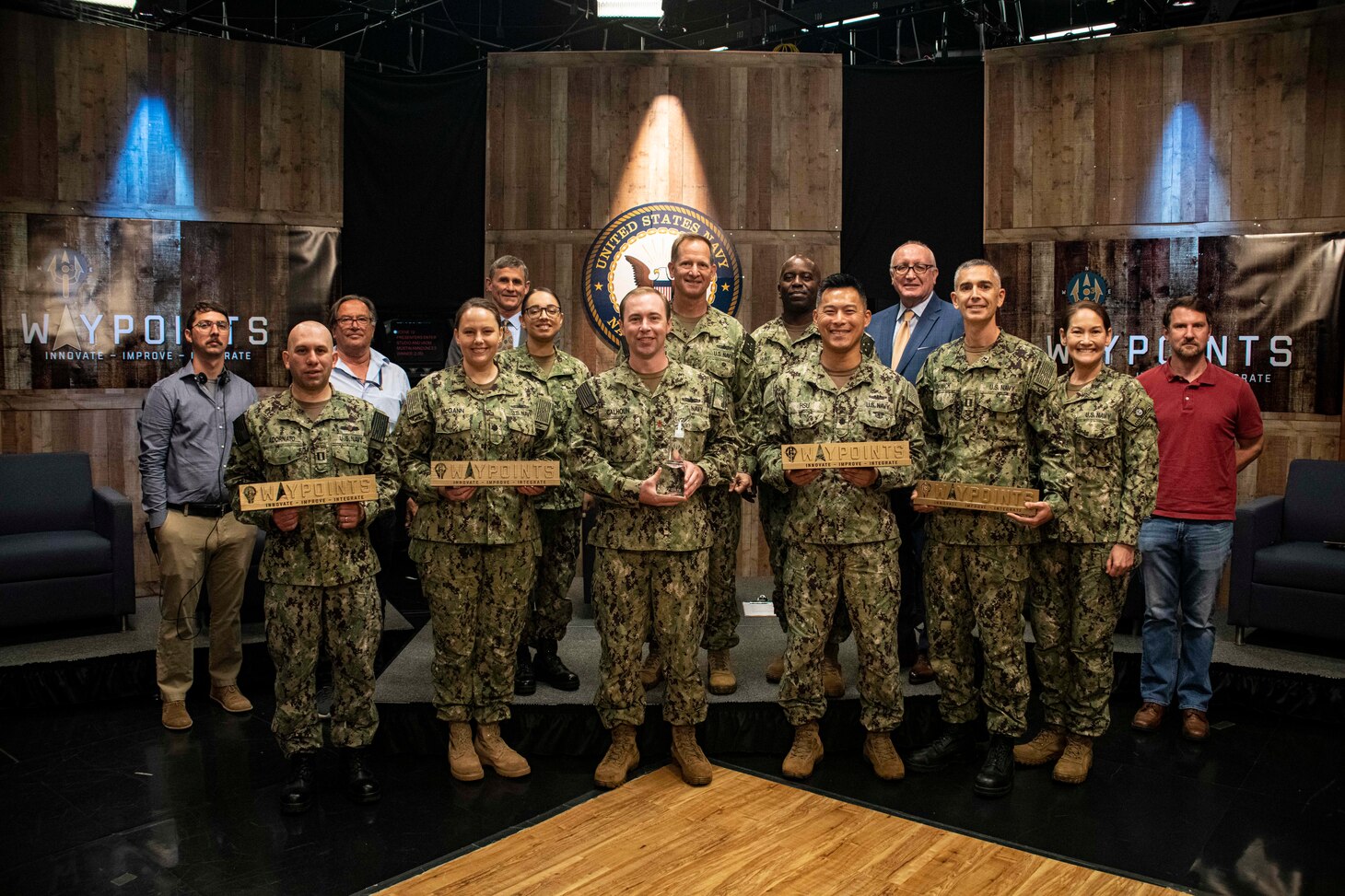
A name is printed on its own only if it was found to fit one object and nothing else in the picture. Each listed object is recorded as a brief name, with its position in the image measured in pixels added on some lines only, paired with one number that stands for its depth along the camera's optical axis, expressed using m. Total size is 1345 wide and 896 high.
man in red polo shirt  4.49
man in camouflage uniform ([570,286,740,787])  3.73
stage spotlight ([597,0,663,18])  6.68
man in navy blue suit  4.48
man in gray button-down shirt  4.56
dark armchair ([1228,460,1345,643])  5.06
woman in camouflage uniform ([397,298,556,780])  3.77
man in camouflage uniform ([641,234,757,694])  4.21
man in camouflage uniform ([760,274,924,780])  3.79
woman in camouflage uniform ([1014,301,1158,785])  3.89
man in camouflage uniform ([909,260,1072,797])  3.82
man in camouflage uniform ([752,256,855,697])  4.25
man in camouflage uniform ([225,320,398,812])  3.62
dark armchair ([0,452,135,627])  5.14
